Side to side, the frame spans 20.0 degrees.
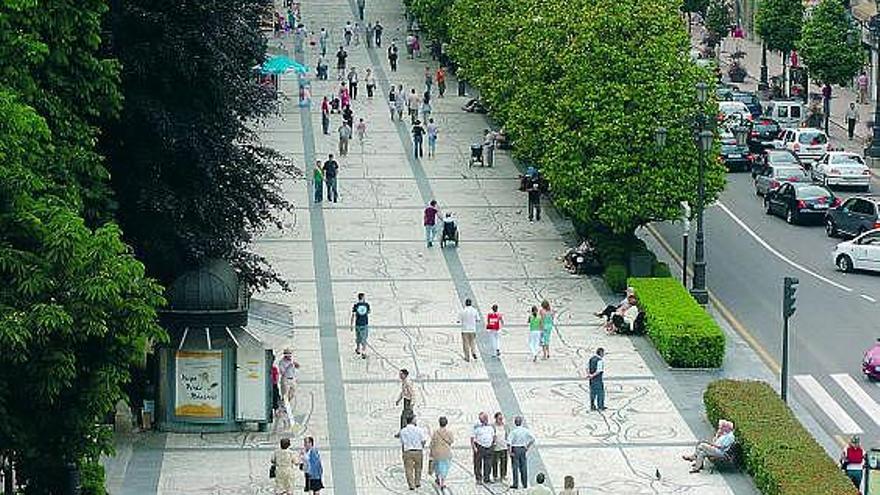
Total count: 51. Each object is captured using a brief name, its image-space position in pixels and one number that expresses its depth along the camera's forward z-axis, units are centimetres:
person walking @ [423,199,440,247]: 7212
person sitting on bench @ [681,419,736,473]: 4988
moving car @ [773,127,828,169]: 9200
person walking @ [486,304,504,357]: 5919
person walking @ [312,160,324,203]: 7951
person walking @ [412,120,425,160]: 8906
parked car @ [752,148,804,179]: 8544
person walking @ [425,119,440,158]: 8950
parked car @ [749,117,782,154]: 9481
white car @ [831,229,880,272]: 7044
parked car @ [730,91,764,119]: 10381
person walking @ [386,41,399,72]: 11594
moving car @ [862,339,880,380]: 5850
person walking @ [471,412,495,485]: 4881
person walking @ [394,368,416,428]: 5175
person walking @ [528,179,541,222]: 7638
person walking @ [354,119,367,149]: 9281
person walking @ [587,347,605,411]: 5406
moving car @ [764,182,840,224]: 7912
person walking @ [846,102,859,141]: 9856
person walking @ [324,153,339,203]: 7938
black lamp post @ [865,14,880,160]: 9281
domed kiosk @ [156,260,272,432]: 5181
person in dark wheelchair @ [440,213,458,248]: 7250
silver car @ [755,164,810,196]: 8238
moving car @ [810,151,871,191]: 8606
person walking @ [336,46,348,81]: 11456
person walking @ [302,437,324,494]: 4731
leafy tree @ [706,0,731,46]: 12562
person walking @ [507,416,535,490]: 4841
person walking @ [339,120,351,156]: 8869
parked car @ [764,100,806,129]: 10194
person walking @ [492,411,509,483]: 4909
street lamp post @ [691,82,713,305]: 6569
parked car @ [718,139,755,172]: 9044
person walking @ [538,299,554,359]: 5841
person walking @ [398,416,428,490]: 4844
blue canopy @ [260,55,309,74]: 10262
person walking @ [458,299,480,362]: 5816
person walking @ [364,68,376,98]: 10562
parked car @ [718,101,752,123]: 9488
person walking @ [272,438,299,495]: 4725
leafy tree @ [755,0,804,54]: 11269
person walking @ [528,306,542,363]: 5847
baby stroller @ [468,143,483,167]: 8719
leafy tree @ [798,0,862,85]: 10125
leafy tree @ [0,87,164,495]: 3719
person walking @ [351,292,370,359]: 5878
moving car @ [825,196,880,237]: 7606
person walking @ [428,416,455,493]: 4825
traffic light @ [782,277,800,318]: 5269
